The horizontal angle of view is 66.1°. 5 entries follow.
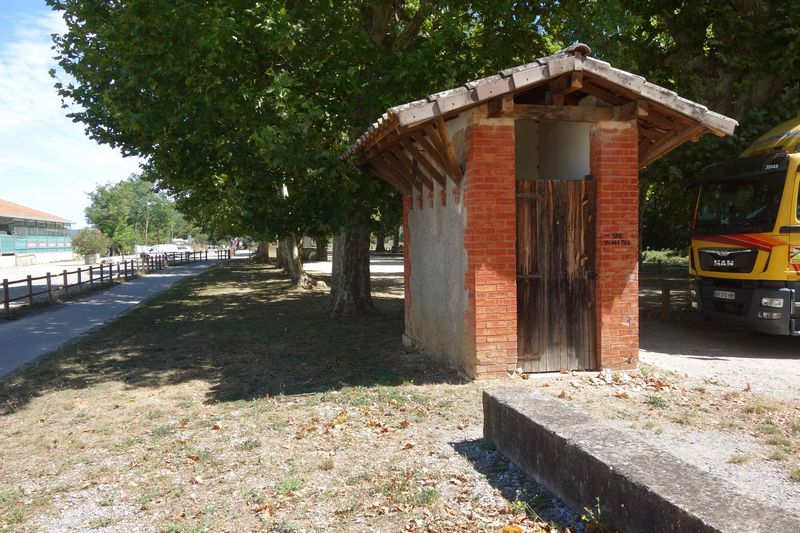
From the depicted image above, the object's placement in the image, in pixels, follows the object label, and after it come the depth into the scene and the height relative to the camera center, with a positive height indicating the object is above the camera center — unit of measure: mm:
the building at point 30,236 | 56344 +1352
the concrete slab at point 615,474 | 2936 -1327
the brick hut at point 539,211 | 7289 +363
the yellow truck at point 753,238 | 9336 -28
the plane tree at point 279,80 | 10188 +2947
